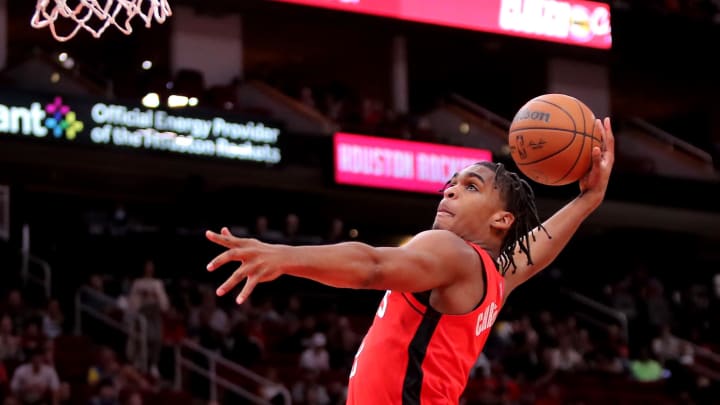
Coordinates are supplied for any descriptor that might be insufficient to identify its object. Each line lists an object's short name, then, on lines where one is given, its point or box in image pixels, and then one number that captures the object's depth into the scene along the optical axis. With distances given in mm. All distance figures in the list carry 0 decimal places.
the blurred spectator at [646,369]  17828
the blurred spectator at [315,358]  14484
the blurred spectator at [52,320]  13562
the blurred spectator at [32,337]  12492
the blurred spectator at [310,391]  13391
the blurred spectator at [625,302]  20672
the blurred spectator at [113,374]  12301
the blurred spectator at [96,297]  14977
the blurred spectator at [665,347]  19125
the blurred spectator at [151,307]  14000
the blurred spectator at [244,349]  14188
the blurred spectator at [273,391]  13555
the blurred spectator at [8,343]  12328
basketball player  3934
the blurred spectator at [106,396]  11617
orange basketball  5137
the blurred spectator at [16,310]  13500
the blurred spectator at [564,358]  16922
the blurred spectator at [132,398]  11383
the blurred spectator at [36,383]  11547
